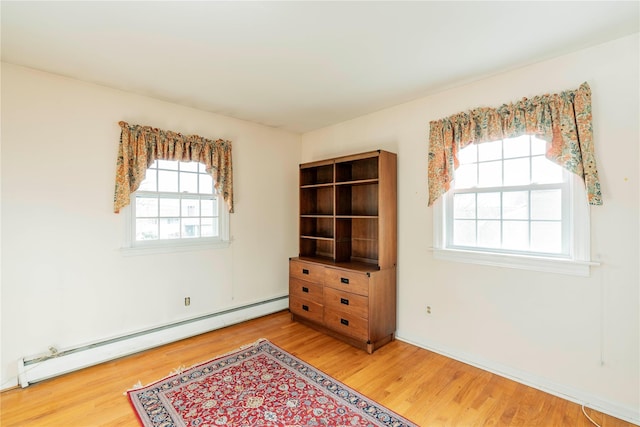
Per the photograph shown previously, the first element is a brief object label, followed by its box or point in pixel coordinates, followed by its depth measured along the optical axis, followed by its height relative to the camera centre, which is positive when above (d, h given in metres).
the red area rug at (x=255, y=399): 2.04 -1.38
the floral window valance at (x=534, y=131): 2.18 +0.70
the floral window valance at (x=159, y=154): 2.91 +0.67
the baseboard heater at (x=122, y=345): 2.50 -1.26
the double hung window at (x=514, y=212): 2.31 +0.03
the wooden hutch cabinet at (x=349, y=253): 3.11 -0.48
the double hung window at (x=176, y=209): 3.13 +0.08
